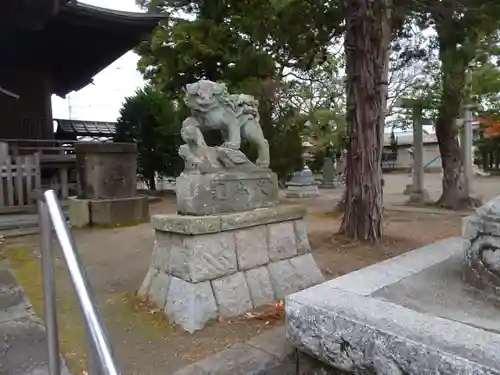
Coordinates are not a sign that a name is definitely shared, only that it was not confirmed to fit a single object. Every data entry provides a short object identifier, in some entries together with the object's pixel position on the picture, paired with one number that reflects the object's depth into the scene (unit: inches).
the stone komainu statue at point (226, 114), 138.4
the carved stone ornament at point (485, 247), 78.0
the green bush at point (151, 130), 490.9
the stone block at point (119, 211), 287.9
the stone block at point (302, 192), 511.2
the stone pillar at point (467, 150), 385.1
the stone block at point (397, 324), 59.1
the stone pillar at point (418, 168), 420.8
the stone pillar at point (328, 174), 693.3
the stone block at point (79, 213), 288.2
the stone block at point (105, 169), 289.7
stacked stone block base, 123.5
